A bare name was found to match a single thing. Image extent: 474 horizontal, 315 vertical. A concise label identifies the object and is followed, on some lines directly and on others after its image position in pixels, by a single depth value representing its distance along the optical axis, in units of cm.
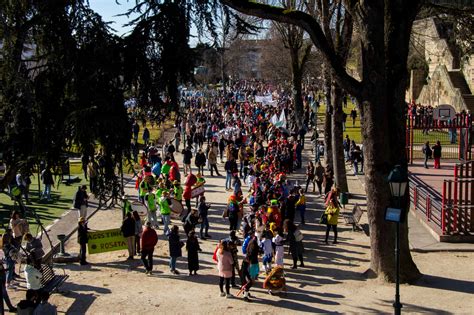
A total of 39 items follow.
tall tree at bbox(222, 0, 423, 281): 1488
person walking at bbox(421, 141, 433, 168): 3228
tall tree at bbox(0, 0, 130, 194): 868
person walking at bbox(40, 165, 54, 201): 2473
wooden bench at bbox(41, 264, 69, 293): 1417
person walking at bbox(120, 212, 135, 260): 1722
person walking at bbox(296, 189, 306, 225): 2066
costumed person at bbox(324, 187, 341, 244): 1833
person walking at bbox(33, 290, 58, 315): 1116
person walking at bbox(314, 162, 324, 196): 2591
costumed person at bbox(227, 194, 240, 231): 1902
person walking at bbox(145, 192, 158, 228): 2004
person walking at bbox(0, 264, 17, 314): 1309
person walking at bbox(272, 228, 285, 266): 1538
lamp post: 1272
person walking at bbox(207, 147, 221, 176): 3055
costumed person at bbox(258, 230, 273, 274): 1548
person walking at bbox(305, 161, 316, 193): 2645
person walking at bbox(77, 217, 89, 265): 1686
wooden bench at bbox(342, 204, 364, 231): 2009
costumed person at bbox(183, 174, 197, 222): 2217
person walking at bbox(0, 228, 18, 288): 1512
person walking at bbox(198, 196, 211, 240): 1900
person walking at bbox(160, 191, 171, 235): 1933
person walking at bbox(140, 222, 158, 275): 1603
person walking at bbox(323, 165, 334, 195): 2389
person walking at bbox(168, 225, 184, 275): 1577
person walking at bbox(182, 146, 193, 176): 3039
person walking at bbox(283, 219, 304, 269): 1611
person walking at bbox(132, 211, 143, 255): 1761
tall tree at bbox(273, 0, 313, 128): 4199
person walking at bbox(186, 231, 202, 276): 1551
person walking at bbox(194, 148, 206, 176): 2986
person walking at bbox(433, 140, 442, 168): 3144
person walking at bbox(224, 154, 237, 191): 2708
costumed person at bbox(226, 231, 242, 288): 1455
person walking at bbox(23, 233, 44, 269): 1420
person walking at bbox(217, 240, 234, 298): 1419
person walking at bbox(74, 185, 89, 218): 2039
